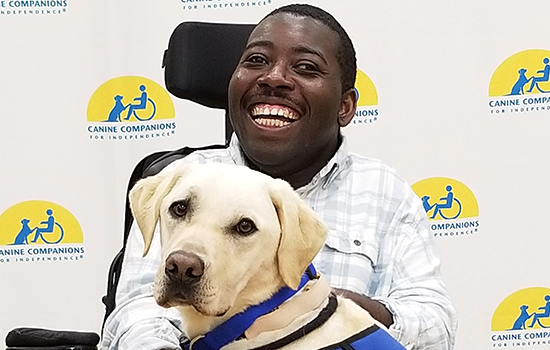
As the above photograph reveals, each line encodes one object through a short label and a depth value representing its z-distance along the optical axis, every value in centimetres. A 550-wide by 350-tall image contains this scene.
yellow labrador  112
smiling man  149
